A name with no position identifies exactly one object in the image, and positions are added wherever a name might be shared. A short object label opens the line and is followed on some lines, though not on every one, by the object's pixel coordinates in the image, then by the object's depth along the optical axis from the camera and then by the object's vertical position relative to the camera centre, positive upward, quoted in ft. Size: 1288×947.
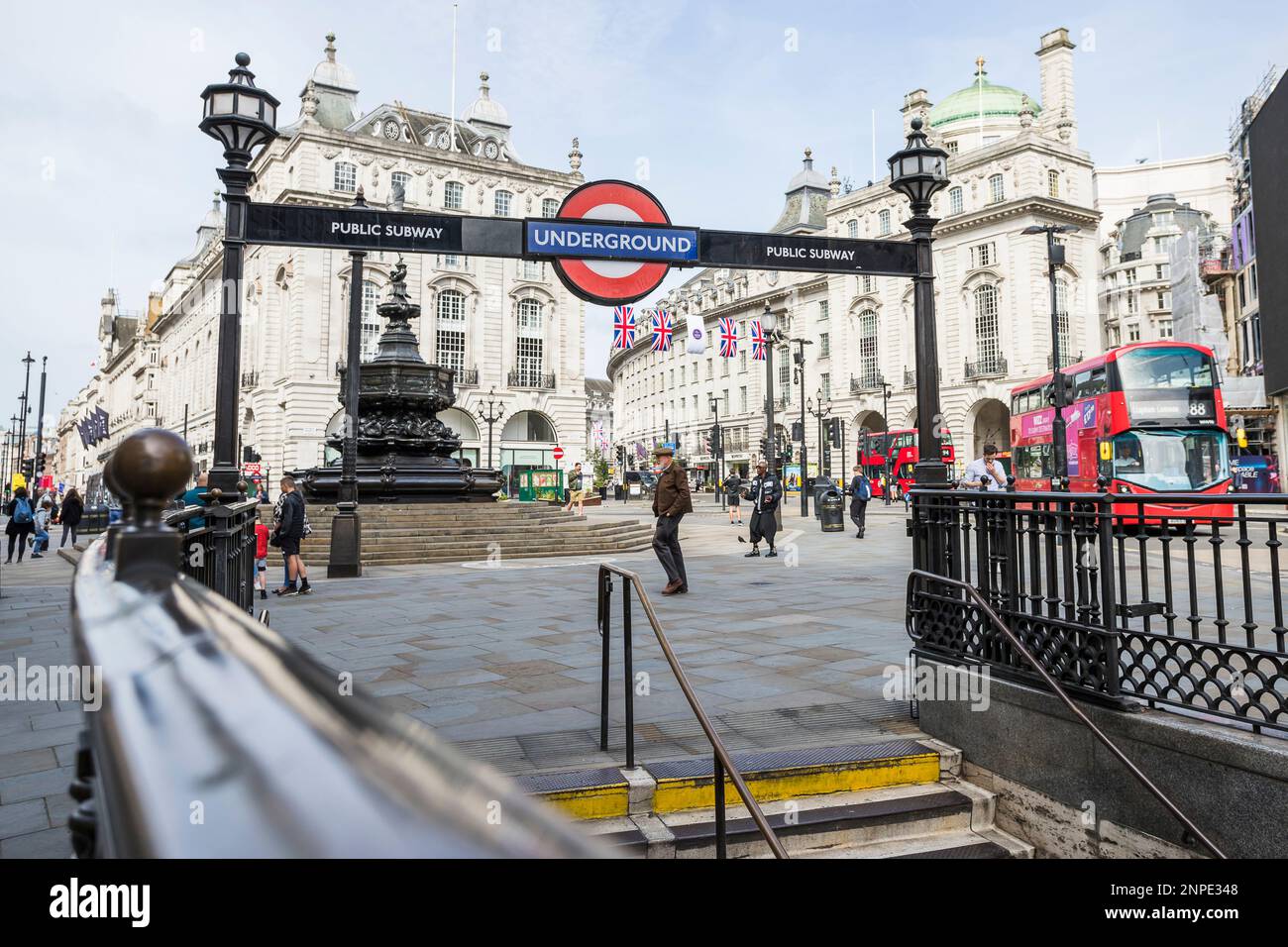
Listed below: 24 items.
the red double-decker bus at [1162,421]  58.03 +6.35
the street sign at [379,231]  17.22 +6.15
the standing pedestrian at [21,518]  53.11 -0.39
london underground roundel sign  16.93 +5.80
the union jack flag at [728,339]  99.01 +21.46
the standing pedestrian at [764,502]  49.47 +0.38
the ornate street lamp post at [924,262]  19.06 +6.18
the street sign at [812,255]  18.80 +6.31
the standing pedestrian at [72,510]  67.10 +0.15
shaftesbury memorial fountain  56.95 +5.44
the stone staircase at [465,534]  48.09 -1.61
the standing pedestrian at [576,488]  97.63 +3.19
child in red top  31.89 -1.92
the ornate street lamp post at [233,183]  17.35 +7.33
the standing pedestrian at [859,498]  67.62 +0.80
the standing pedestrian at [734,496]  85.61 +1.34
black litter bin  69.51 -0.47
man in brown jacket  32.99 -0.25
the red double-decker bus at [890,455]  137.62 +9.64
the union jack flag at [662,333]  92.05 +20.94
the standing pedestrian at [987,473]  42.73 +1.89
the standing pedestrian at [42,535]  63.41 -1.87
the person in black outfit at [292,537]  33.22 -1.10
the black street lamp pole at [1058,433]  65.82 +6.24
